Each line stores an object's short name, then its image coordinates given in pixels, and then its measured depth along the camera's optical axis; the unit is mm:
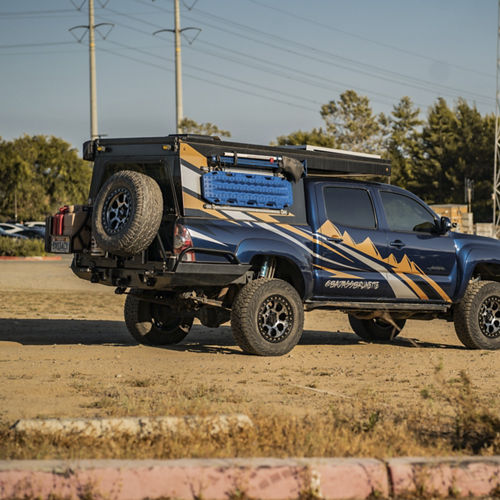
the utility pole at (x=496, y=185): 47812
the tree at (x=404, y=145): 81500
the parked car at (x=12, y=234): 57362
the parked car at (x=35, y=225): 64344
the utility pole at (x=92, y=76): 38981
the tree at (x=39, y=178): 78000
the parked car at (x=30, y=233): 58803
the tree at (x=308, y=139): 81400
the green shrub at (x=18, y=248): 40281
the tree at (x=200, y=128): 67800
